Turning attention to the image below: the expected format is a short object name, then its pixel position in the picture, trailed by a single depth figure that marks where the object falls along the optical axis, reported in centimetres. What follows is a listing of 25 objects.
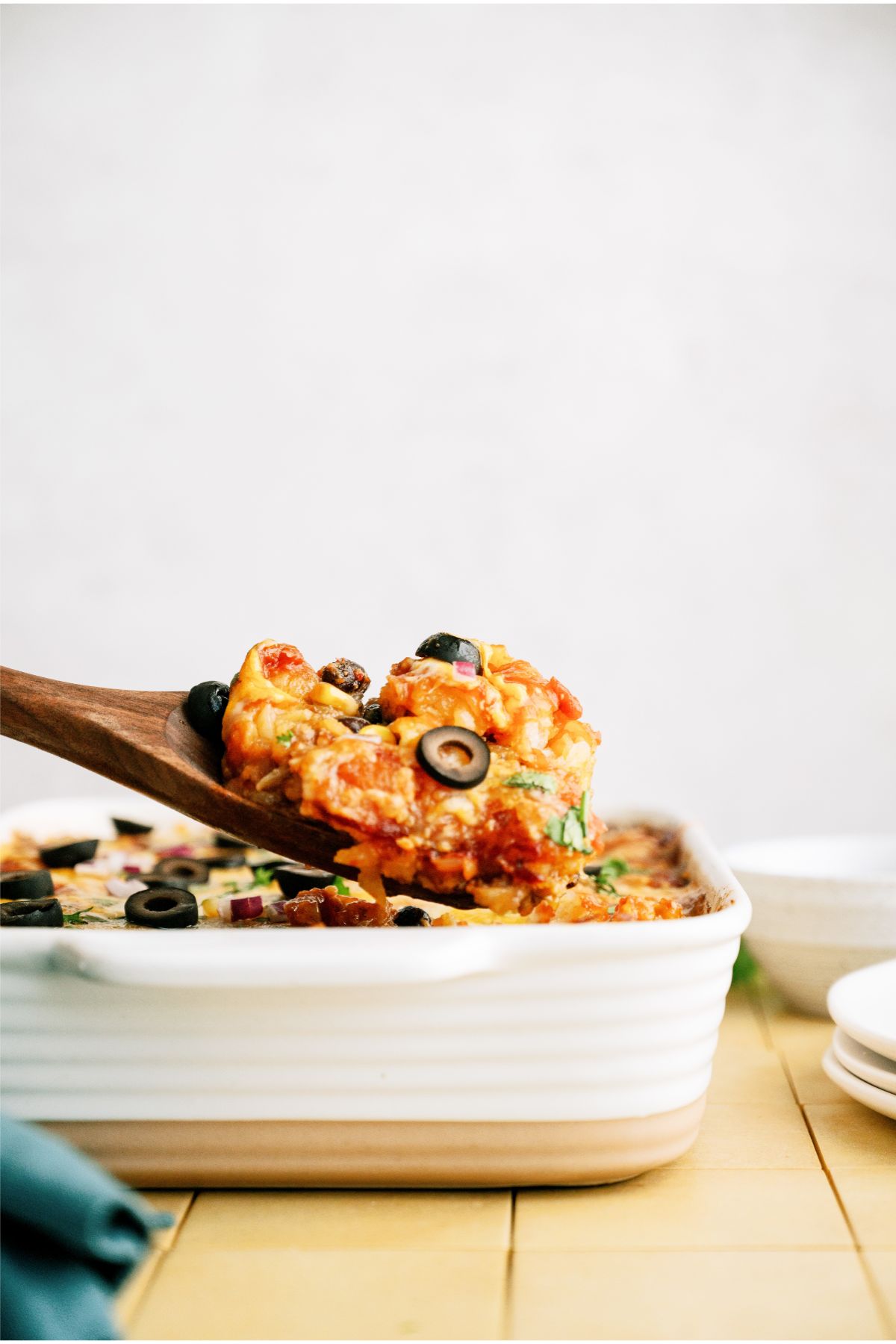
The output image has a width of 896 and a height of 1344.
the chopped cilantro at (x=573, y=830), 51
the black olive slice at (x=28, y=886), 59
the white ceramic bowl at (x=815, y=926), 61
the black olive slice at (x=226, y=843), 70
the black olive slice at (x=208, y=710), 56
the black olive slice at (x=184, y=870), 64
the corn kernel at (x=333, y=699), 55
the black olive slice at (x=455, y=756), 51
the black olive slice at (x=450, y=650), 55
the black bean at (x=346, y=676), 57
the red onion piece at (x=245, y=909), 57
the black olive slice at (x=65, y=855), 64
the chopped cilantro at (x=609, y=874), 61
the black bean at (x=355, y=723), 54
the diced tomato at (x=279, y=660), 56
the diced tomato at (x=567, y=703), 56
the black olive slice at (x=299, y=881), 61
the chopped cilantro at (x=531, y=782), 52
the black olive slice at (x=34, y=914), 52
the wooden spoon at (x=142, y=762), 53
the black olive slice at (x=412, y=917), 54
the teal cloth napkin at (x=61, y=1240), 42
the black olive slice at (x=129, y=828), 71
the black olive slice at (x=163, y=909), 54
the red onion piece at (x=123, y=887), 61
